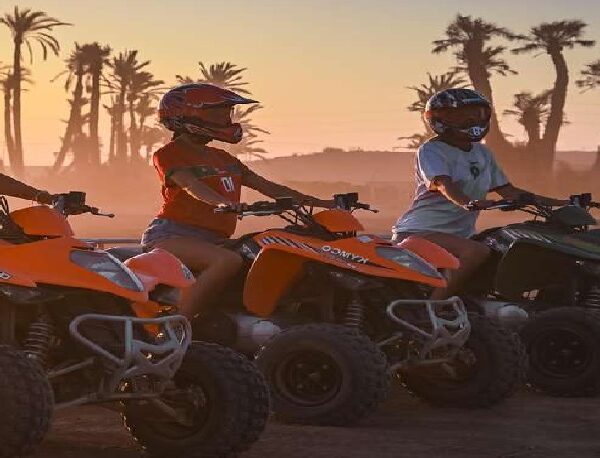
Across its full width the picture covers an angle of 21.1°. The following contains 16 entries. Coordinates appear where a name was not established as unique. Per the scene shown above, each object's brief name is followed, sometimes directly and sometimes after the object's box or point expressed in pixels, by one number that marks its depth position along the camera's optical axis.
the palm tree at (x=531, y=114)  86.62
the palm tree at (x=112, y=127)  114.81
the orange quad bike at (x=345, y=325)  8.56
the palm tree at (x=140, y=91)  105.69
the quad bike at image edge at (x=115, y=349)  6.65
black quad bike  10.15
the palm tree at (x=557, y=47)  80.88
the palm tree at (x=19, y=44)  89.88
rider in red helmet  9.42
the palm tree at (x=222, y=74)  98.00
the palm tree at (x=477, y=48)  81.56
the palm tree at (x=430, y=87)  92.25
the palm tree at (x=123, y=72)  104.50
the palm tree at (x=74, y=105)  100.06
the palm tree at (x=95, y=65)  99.00
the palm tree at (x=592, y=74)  84.62
